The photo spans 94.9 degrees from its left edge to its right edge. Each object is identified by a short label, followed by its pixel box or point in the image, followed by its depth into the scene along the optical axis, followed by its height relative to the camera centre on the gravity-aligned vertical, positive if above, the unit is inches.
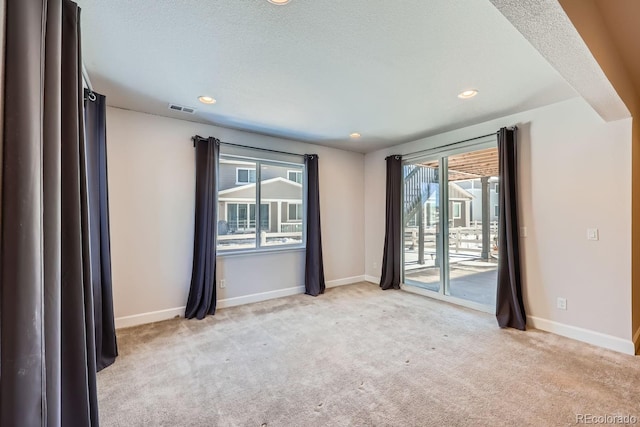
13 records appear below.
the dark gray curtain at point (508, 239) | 133.0 -10.2
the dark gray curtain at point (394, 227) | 195.8 -6.2
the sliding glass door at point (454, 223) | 155.1 -3.4
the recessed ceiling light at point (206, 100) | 119.5 +49.8
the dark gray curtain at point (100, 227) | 94.7 -2.4
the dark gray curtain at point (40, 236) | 30.9 -1.8
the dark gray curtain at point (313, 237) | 186.4 -11.8
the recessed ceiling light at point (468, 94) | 113.0 +48.5
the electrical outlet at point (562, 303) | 123.8 -36.9
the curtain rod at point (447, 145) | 148.0 +41.4
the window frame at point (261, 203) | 166.1 +9.7
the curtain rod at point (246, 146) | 150.2 +41.2
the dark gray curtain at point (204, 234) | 145.7 -7.3
